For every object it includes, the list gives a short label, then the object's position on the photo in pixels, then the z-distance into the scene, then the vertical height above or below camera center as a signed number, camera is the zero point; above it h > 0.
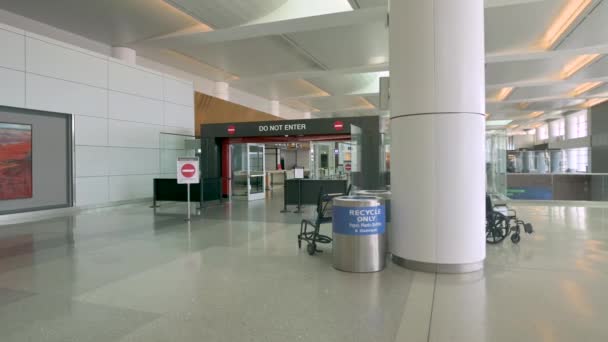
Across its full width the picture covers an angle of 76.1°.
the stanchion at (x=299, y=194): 10.12 -0.57
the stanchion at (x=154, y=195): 10.77 -0.58
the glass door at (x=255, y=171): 13.86 +0.05
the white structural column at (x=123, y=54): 12.19 +3.81
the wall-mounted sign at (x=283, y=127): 10.83 +1.28
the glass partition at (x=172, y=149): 13.10 +0.85
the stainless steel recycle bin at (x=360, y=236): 4.36 -0.73
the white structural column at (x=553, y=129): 35.76 +3.79
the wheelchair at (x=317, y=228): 5.24 -0.76
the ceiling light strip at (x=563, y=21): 10.16 +4.38
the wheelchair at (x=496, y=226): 5.80 -0.86
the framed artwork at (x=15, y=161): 8.68 +0.33
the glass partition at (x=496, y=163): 9.49 +0.18
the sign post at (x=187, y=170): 8.80 +0.08
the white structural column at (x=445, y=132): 4.28 +0.43
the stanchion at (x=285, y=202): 10.15 -0.78
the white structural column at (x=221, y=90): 17.23 +3.70
